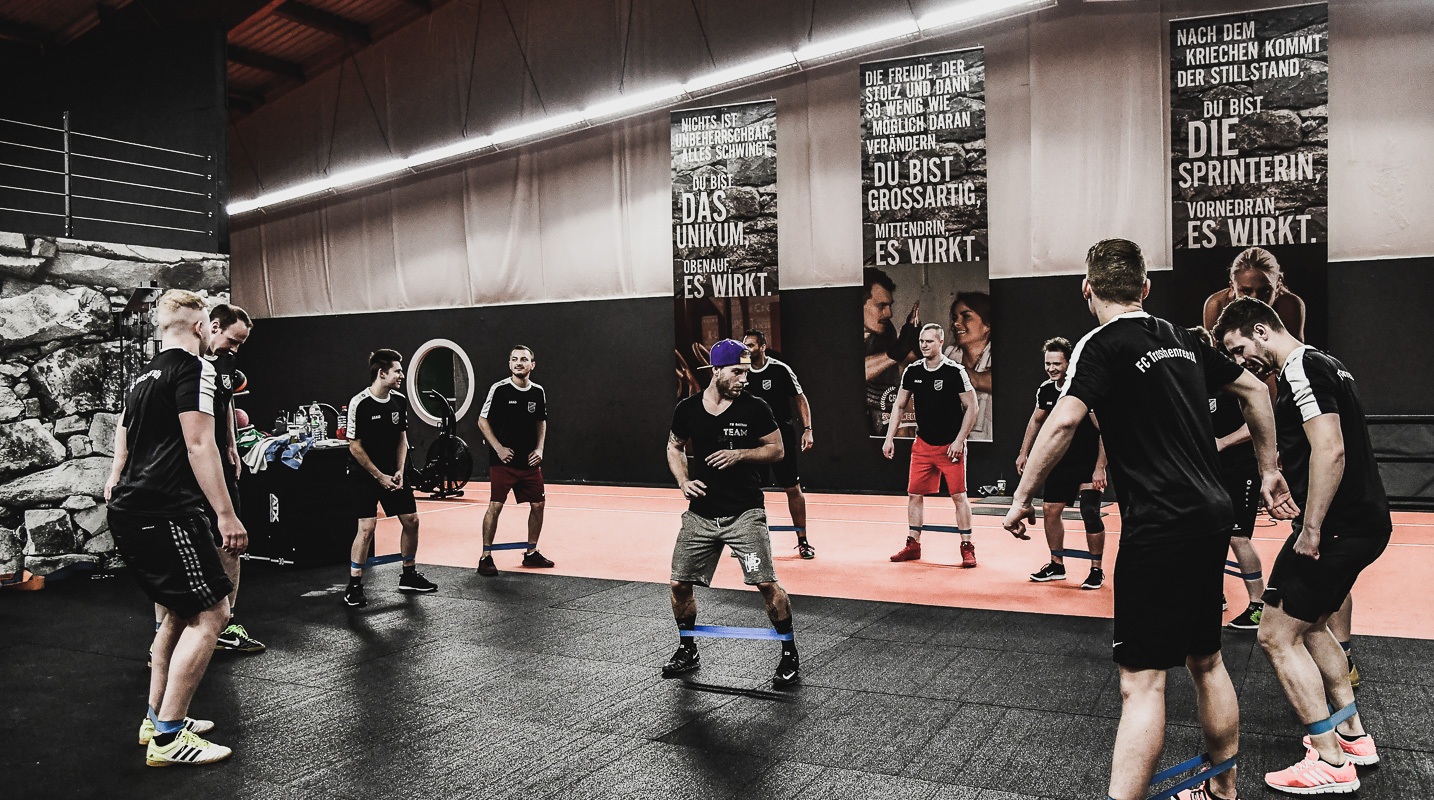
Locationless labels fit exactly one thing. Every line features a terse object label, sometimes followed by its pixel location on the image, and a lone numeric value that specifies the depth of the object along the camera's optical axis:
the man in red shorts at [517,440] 7.05
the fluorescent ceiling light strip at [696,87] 8.95
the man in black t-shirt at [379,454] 6.02
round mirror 14.55
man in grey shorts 4.22
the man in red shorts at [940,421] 6.89
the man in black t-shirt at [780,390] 7.41
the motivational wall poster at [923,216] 10.48
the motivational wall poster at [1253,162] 9.20
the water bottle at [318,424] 8.05
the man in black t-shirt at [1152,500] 2.45
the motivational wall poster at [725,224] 11.74
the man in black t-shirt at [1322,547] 2.92
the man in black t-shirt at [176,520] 3.38
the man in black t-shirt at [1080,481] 5.98
